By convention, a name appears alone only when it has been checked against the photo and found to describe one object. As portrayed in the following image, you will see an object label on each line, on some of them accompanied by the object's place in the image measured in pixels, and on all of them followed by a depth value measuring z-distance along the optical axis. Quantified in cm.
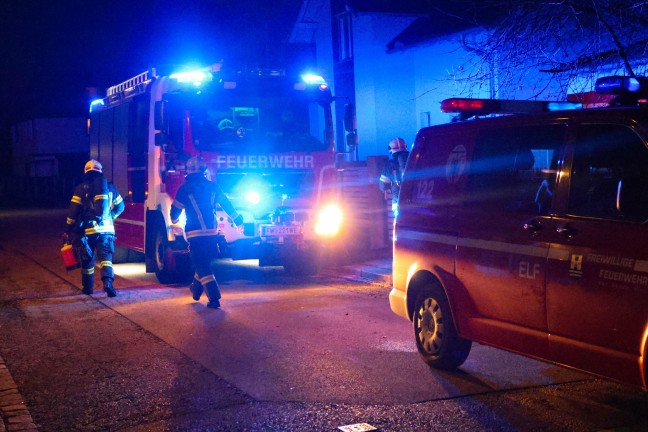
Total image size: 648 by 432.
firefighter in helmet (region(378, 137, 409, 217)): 1261
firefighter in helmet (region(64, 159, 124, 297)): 1137
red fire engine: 1180
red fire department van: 482
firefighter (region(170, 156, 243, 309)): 1014
